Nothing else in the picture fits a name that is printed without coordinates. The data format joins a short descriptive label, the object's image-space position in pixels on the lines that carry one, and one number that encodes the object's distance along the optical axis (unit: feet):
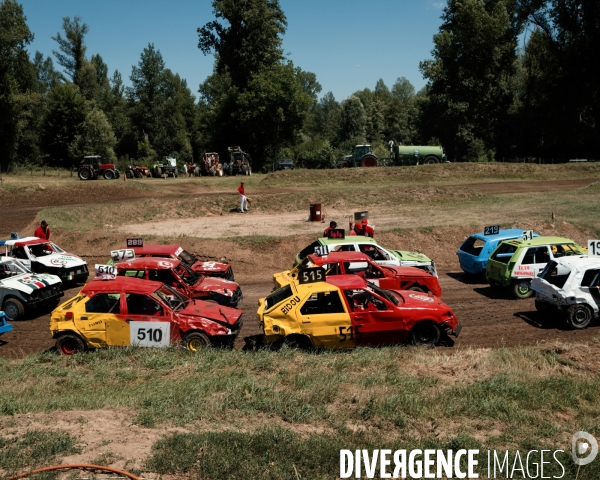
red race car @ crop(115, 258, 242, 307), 50.85
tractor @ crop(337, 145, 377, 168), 180.14
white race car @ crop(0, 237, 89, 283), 63.36
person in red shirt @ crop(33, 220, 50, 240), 72.64
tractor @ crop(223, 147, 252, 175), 188.24
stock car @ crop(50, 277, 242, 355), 40.88
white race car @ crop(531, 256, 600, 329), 46.01
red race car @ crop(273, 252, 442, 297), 51.06
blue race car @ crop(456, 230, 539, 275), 62.90
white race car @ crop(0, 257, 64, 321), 51.83
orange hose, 22.15
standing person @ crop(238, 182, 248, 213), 110.52
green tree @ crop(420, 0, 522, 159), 215.10
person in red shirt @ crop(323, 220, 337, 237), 64.40
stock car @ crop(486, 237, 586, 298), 55.52
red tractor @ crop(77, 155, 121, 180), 163.32
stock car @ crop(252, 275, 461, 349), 40.40
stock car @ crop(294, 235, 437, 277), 56.95
